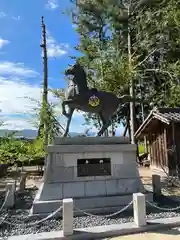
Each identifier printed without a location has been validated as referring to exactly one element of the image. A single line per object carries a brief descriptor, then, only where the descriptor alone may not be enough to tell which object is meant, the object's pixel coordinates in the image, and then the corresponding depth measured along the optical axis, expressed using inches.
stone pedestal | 225.1
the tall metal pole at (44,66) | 624.3
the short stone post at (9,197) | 238.8
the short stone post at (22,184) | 315.6
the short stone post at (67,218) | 166.1
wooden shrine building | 423.2
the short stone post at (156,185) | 274.6
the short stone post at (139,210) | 179.0
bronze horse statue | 257.0
